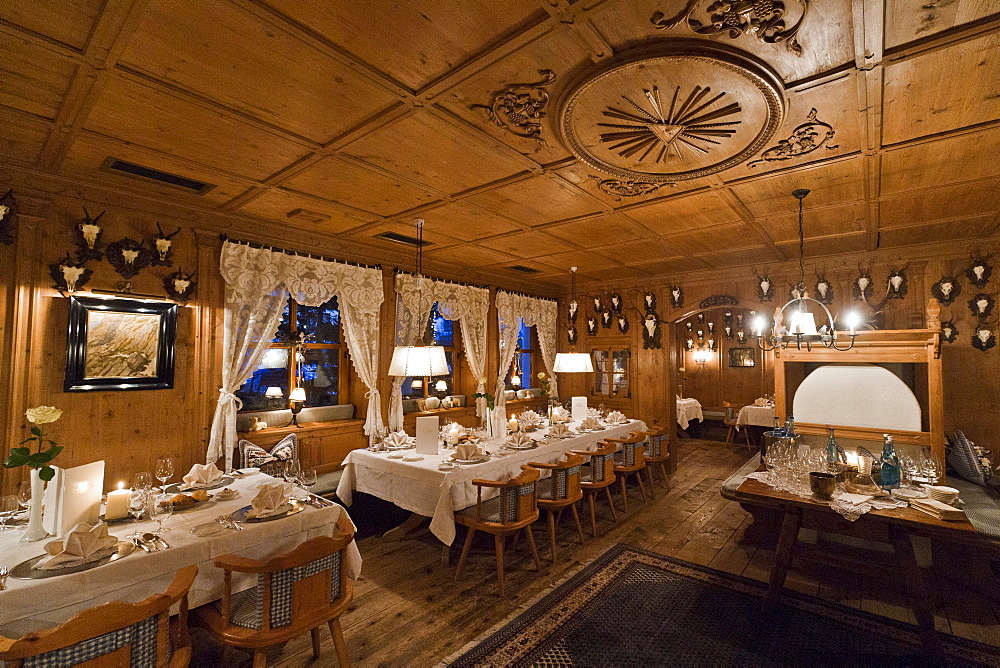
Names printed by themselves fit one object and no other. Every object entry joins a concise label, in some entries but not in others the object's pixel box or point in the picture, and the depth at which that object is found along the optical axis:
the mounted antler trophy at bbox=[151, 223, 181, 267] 3.78
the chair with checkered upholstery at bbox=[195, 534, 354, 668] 1.89
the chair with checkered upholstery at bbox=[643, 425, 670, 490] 5.49
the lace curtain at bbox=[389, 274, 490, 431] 5.59
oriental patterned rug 2.54
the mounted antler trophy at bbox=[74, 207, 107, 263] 3.42
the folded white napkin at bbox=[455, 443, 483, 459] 3.74
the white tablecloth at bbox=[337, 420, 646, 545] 3.42
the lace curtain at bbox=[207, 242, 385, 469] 4.17
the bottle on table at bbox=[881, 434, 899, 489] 3.10
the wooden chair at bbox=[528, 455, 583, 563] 3.78
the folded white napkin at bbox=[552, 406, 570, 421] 5.51
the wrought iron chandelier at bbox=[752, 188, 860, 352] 3.36
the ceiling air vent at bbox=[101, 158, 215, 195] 3.14
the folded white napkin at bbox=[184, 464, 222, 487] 2.78
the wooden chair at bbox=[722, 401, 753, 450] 8.84
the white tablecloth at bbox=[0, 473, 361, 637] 1.63
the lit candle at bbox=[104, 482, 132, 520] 2.24
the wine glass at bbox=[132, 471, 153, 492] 2.32
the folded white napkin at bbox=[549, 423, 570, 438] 4.89
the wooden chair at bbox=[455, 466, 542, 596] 3.25
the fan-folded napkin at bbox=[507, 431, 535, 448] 4.28
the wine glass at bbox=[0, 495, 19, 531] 2.08
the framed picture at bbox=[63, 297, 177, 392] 3.43
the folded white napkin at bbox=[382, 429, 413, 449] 4.22
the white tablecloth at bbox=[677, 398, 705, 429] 9.08
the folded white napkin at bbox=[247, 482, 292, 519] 2.32
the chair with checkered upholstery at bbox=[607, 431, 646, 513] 4.90
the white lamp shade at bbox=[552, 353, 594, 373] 4.85
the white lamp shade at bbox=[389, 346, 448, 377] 3.50
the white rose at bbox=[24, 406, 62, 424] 2.09
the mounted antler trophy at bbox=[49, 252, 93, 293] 3.33
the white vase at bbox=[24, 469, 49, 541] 2.03
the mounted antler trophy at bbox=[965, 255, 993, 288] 4.76
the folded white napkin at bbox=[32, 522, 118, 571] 1.79
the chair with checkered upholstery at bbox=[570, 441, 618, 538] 4.34
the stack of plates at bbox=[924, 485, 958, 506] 2.84
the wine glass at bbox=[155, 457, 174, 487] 2.52
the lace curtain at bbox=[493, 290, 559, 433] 7.11
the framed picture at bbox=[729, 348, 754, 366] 10.41
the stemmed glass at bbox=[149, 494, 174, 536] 2.30
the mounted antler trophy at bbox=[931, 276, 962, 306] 4.96
